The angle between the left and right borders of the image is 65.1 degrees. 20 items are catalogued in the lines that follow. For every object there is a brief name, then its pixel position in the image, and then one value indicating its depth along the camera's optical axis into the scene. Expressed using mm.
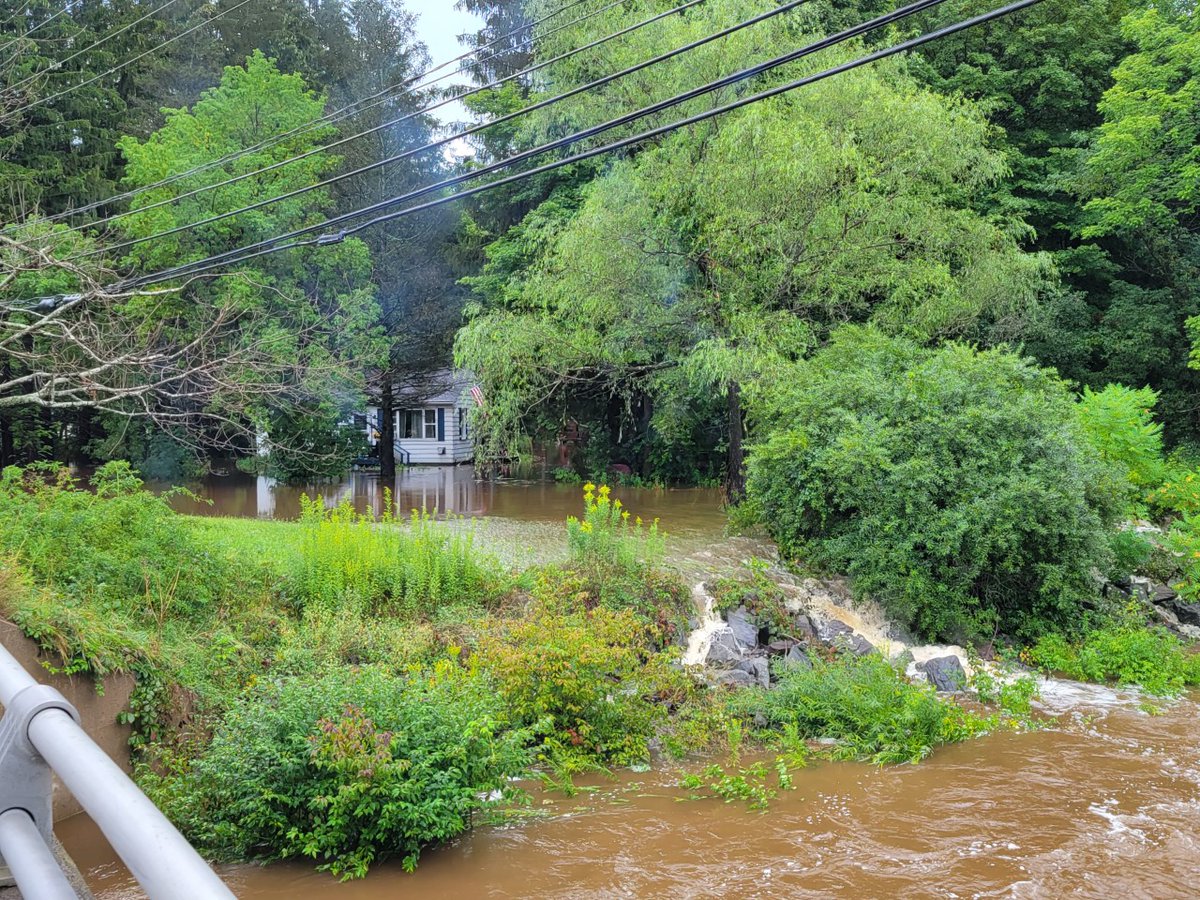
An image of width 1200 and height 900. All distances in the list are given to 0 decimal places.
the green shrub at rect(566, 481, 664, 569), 11742
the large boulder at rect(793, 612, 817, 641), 11883
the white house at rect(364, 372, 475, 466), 38062
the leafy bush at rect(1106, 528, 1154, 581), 15023
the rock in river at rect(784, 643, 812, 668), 10977
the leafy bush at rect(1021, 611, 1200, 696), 11727
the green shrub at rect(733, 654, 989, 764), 9055
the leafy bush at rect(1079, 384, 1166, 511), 17688
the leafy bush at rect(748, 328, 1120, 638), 12578
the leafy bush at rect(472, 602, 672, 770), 8219
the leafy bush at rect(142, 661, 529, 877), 6074
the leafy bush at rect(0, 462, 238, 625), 8633
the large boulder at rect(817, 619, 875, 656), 11586
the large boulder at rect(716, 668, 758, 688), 10477
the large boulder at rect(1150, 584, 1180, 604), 15344
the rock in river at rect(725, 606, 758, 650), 11516
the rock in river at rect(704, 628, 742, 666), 11000
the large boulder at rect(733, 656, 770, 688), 10773
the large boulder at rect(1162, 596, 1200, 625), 15078
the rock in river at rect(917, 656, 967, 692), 11297
